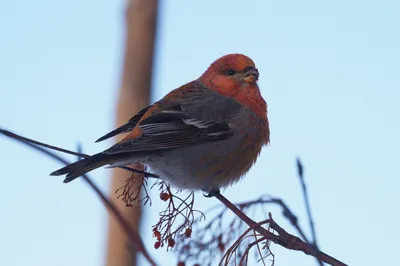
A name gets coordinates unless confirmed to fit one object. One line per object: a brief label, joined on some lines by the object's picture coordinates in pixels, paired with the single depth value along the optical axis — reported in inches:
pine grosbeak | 258.5
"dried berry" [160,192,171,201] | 229.8
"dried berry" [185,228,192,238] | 209.6
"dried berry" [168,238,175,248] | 213.8
